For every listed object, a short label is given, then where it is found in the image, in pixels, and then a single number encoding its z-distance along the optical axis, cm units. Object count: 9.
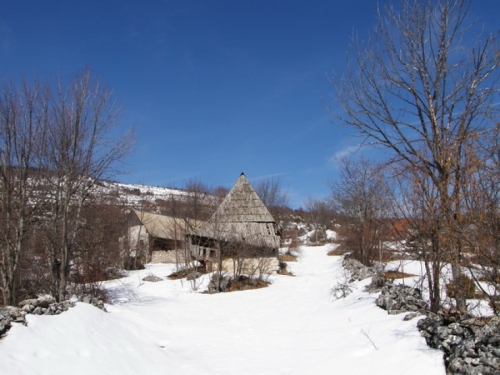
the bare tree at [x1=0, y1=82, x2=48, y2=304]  1049
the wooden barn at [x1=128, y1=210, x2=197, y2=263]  3456
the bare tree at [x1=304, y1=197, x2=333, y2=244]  6703
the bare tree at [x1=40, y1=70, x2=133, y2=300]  1134
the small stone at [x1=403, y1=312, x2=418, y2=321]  645
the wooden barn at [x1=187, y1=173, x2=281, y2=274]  1831
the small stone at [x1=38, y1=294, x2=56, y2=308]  676
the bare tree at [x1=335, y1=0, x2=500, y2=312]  583
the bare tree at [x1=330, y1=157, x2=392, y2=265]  1646
